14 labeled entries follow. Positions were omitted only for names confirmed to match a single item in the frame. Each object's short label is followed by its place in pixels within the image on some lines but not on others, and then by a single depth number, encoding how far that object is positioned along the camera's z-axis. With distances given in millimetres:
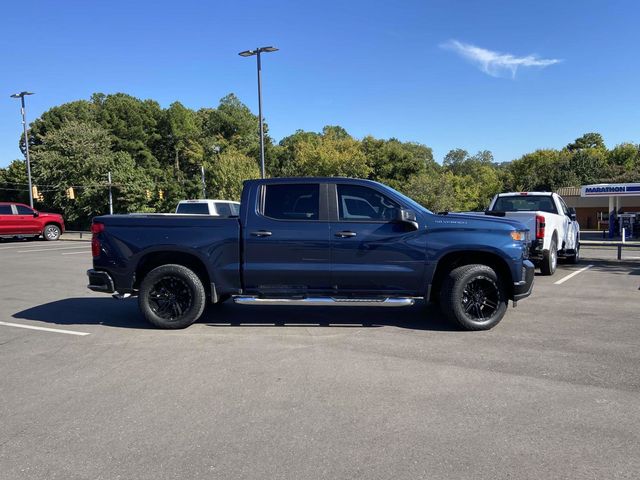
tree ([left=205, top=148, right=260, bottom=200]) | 45219
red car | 24938
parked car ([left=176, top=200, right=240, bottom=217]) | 17281
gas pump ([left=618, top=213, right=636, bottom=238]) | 32250
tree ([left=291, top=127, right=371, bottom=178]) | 46844
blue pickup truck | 6469
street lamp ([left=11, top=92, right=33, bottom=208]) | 33969
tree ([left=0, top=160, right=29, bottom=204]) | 59719
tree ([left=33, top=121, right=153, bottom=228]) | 47281
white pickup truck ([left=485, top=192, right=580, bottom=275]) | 10844
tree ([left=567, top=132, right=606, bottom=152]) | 86375
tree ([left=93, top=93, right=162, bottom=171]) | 58875
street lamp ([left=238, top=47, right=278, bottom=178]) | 22703
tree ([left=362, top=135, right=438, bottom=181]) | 54594
